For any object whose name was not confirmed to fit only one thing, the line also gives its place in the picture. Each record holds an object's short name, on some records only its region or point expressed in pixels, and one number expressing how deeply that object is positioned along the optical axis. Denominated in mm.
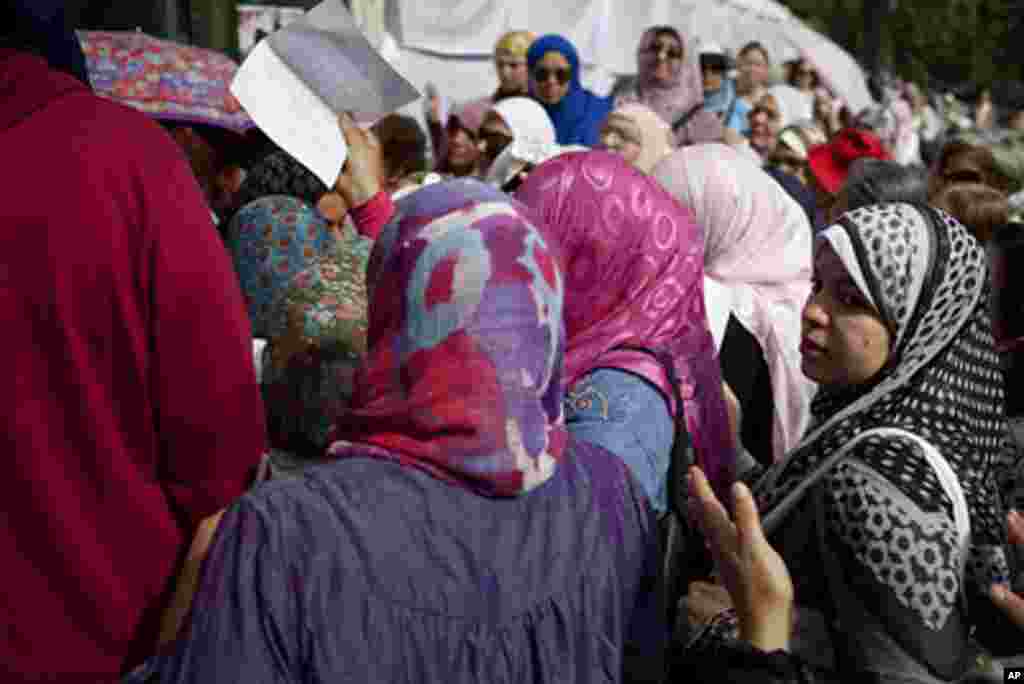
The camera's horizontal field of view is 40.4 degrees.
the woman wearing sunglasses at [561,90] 7125
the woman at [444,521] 1710
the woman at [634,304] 2463
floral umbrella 4172
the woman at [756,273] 3541
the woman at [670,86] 7785
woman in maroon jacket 1796
